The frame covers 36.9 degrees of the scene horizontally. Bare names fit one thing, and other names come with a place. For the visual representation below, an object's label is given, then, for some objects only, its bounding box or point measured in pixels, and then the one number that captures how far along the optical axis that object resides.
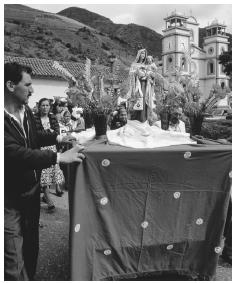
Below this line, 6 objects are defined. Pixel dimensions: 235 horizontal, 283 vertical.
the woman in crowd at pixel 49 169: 5.09
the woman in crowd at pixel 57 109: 6.86
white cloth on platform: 3.04
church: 52.94
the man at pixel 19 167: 2.34
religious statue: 3.98
